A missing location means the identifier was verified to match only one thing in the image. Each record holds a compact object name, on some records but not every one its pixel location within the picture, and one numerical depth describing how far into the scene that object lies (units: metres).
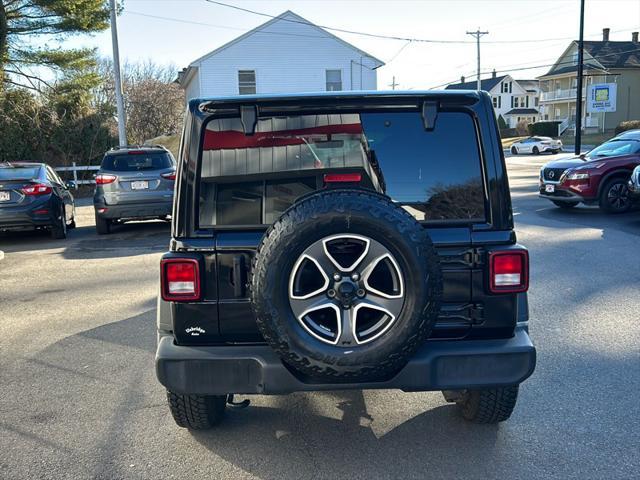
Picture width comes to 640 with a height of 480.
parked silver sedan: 43.16
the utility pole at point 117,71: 20.53
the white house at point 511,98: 82.06
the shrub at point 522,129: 62.88
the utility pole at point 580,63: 27.41
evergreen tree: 21.50
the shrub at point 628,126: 42.22
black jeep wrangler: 3.07
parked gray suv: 11.63
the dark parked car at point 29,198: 10.78
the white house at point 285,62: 32.78
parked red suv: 13.01
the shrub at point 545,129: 57.22
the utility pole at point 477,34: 54.91
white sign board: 49.62
